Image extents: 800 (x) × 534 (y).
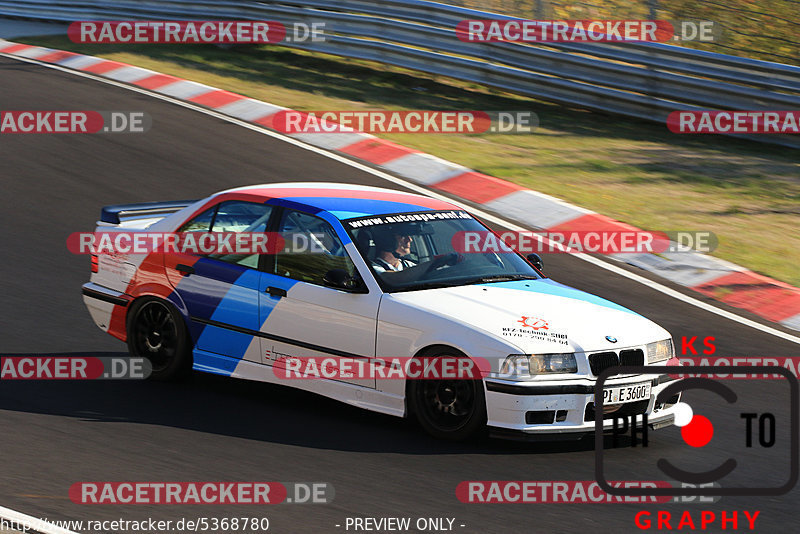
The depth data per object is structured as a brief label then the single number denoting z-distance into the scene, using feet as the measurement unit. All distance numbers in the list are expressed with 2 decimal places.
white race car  43.19
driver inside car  47.88
